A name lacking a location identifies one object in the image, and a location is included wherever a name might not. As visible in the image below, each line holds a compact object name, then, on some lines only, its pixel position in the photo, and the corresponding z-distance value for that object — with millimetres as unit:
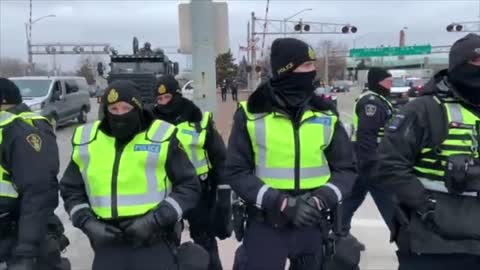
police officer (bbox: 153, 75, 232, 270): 4406
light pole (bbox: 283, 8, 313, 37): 42503
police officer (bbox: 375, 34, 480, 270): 2740
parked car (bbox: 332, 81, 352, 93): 63812
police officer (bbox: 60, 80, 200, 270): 2963
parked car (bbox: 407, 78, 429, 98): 37328
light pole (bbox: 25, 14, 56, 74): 44762
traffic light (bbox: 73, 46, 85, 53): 73312
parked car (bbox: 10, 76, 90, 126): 17547
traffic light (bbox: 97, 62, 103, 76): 19672
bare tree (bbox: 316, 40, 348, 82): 79750
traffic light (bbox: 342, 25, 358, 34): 38875
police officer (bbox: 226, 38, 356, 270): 3074
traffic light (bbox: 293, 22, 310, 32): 37438
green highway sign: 70812
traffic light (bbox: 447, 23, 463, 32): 41750
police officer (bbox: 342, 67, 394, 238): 5328
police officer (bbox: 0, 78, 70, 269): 3162
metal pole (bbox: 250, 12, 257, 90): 30036
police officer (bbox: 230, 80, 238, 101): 37869
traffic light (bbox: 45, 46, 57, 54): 72250
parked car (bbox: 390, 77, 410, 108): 33469
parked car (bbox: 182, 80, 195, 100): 29228
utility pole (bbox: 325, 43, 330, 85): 62359
